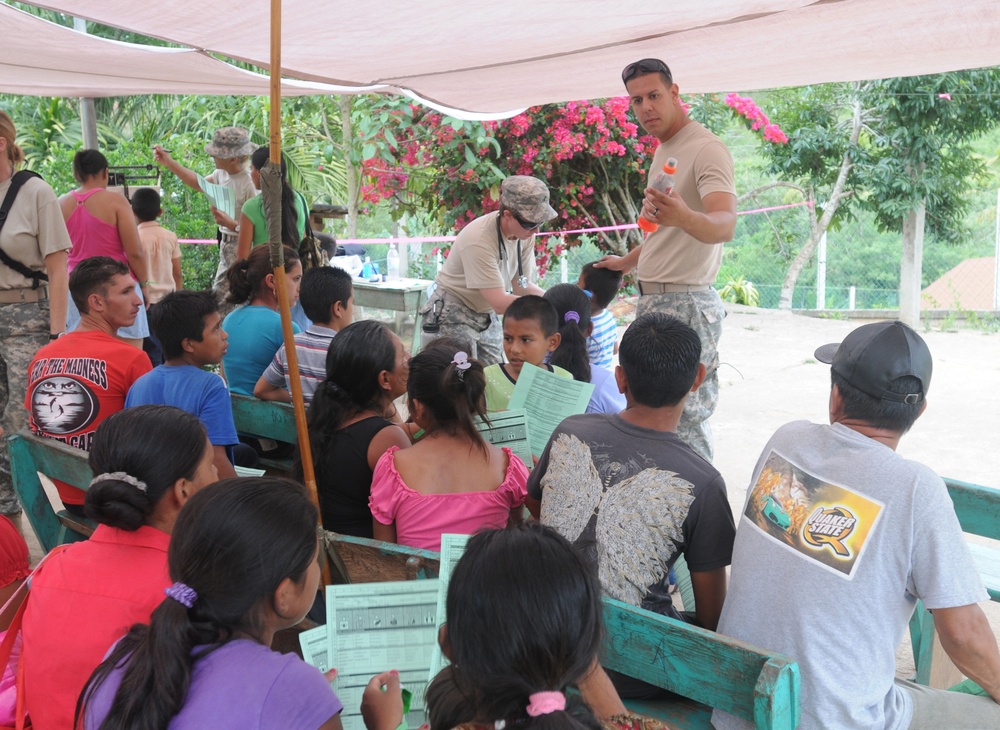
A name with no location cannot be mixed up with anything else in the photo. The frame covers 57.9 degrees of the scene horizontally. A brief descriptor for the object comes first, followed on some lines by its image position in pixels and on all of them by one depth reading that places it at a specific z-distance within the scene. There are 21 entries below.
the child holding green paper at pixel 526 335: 3.32
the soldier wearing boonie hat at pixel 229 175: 5.55
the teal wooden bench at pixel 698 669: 1.38
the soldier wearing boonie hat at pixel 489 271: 4.30
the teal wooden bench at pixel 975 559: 2.37
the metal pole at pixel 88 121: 6.72
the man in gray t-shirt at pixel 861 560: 1.58
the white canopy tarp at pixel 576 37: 3.28
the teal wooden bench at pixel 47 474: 2.62
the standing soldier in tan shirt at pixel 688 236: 3.49
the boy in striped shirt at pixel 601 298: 4.48
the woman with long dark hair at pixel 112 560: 1.63
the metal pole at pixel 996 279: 11.31
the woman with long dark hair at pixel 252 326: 3.76
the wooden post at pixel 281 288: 2.21
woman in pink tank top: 4.84
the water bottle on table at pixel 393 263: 8.75
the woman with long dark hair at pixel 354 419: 2.62
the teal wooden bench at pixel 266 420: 3.17
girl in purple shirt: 1.33
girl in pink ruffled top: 2.33
